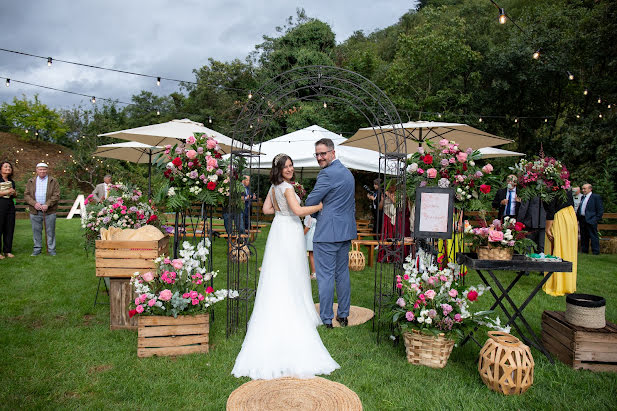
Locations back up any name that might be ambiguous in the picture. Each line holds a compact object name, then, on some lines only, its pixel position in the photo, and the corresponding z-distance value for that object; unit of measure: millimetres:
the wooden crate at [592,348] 3646
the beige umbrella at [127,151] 8767
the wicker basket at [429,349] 3672
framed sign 4035
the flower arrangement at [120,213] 5766
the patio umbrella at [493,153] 9203
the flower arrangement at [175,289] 3898
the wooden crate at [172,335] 3883
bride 3627
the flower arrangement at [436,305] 3621
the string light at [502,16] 7498
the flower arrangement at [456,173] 4344
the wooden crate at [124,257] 4457
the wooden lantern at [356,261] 8148
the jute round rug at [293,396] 3043
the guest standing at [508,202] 8430
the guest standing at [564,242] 6387
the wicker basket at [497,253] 3867
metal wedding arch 4344
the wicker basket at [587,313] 3705
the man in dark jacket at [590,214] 11227
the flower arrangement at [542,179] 6605
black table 3791
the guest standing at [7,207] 8438
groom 4508
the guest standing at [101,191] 10555
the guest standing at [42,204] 8695
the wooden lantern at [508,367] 3197
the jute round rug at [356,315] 4993
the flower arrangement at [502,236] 3797
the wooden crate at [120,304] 4570
